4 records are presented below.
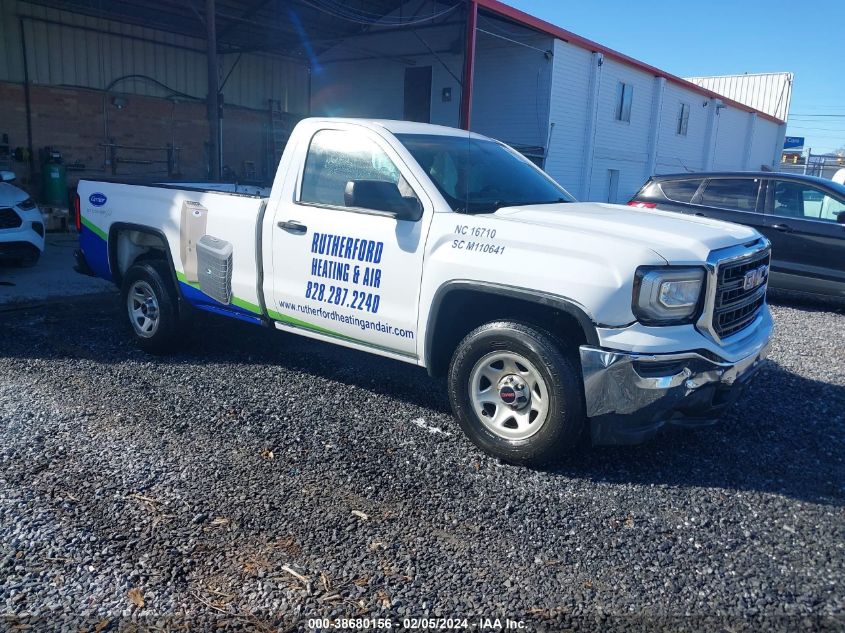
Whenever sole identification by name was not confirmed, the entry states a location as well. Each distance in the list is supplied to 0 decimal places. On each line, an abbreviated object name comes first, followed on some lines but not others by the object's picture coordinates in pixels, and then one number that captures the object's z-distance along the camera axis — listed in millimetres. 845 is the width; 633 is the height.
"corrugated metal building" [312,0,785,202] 18812
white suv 8875
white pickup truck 3750
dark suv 8820
